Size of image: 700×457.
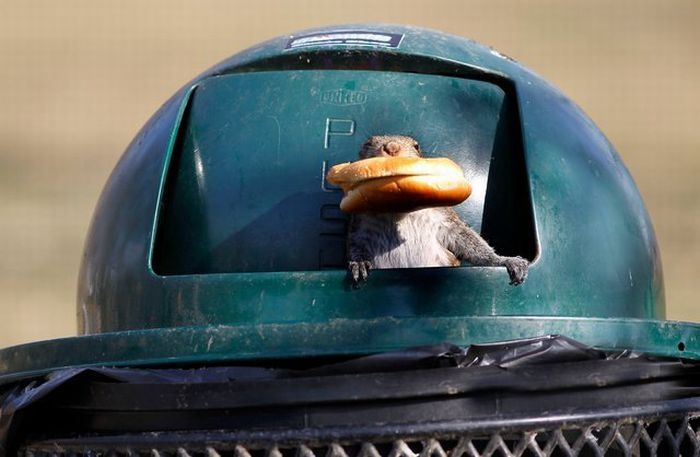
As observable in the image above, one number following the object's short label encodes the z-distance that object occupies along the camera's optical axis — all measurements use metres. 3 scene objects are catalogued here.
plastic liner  5.55
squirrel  7.02
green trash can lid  6.16
